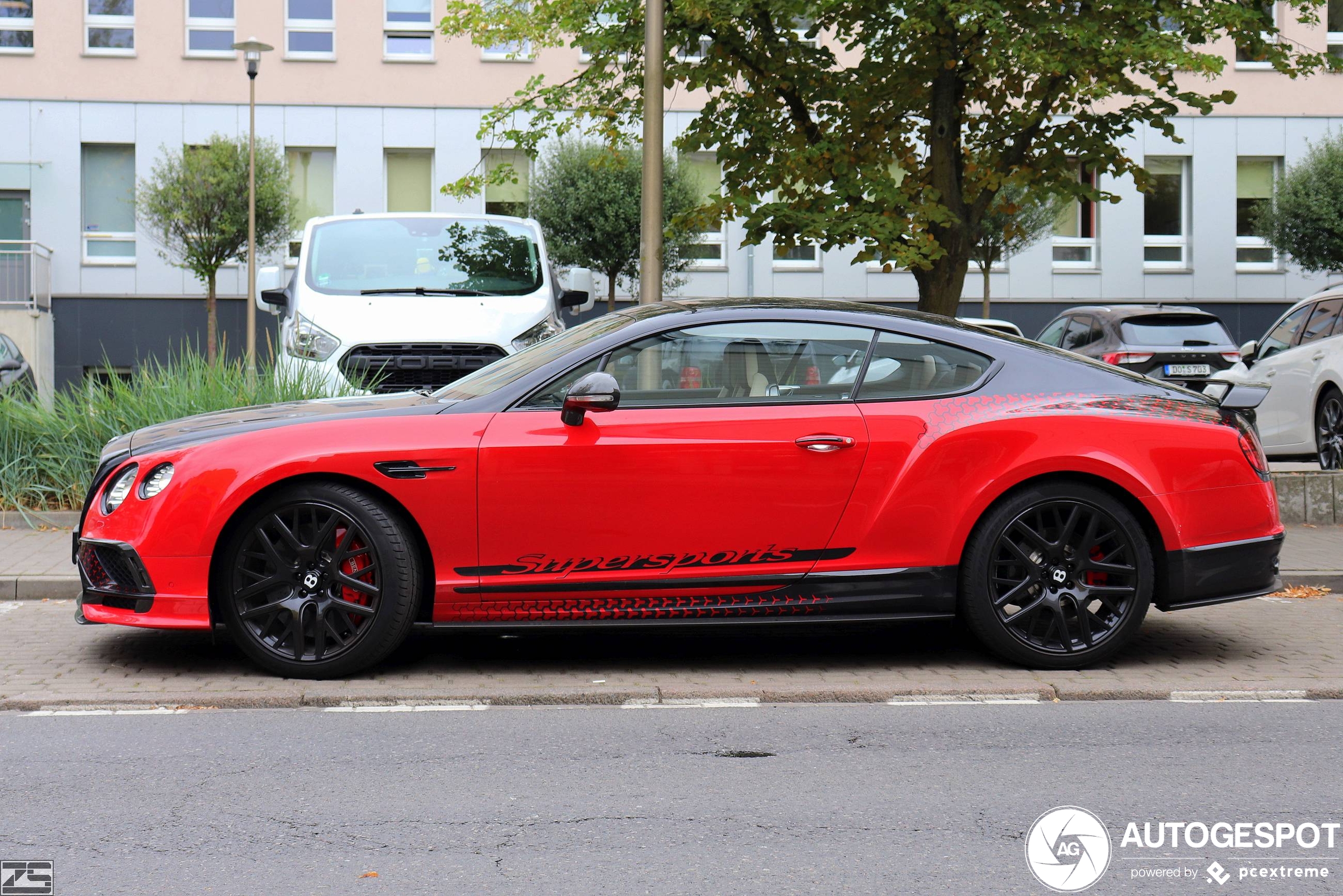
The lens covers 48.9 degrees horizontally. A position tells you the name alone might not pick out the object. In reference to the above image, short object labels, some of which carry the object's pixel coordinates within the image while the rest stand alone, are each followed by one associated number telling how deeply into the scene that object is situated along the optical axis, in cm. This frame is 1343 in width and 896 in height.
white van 1022
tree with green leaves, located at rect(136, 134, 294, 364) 2909
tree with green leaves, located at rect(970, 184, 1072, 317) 2773
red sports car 564
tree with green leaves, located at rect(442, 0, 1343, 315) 1199
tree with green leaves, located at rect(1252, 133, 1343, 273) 3055
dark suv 1667
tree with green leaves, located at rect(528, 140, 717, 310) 2961
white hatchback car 1252
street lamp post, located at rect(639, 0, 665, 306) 1026
